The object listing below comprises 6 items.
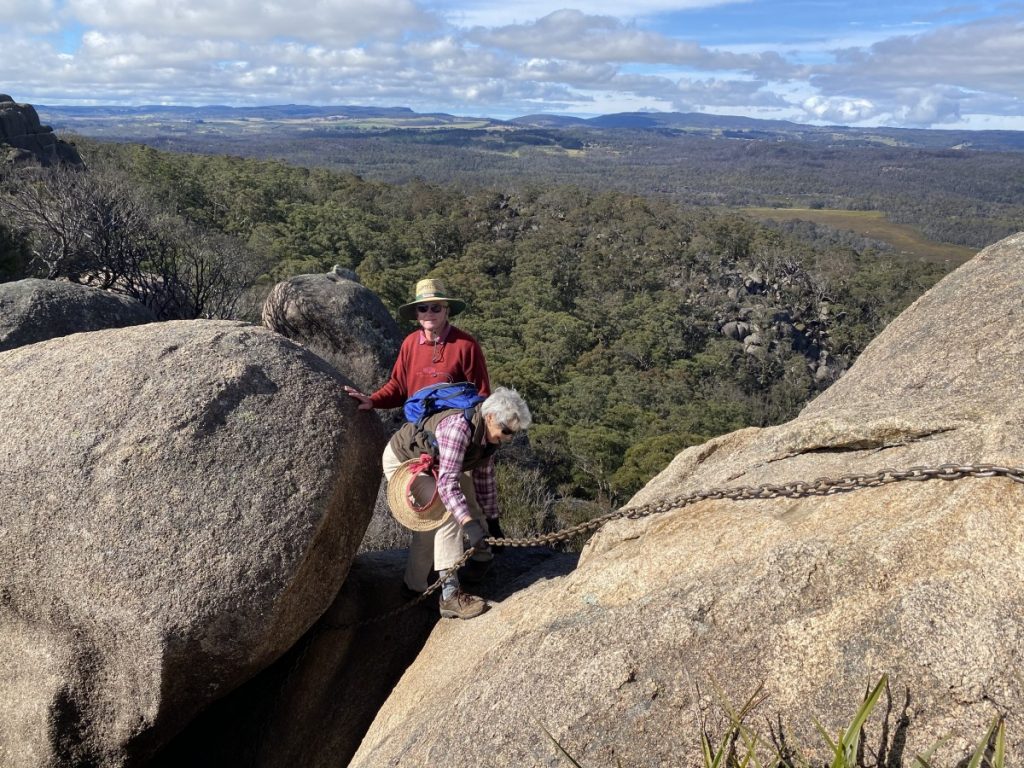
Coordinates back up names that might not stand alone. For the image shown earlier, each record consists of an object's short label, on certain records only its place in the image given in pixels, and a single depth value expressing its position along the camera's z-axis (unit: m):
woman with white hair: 4.67
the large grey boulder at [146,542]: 4.46
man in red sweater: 5.34
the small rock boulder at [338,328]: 12.48
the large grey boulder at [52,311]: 7.72
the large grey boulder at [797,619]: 2.92
